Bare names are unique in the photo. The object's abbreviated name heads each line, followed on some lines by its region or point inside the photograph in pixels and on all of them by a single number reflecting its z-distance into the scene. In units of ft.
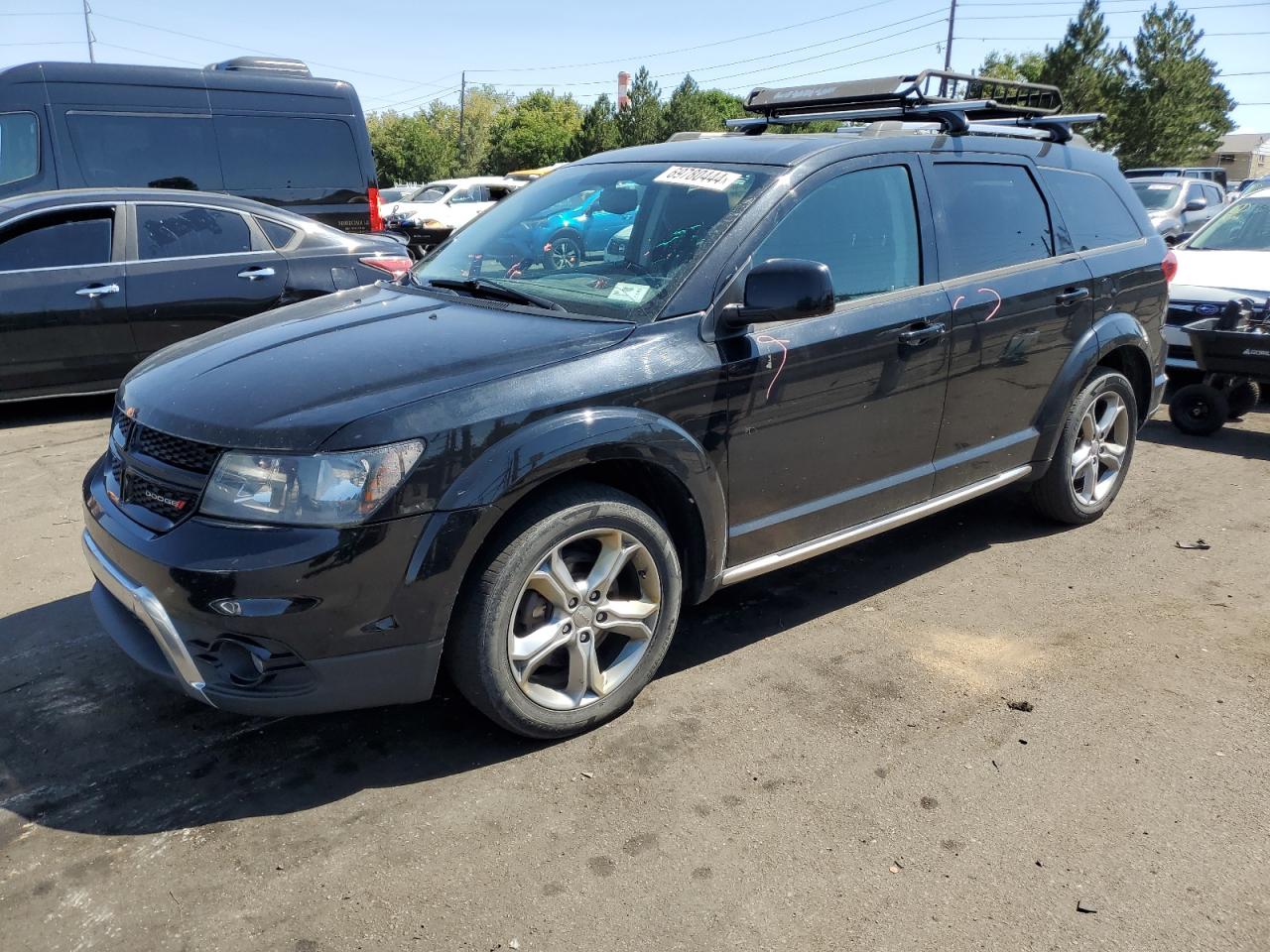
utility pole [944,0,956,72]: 173.27
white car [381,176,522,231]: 73.77
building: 236.96
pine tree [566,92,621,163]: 143.23
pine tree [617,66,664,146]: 139.74
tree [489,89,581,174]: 180.24
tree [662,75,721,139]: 138.62
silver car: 51.26
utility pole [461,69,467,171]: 249.71
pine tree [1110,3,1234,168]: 141.69
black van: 28.53
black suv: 8.83
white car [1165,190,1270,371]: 24.93
